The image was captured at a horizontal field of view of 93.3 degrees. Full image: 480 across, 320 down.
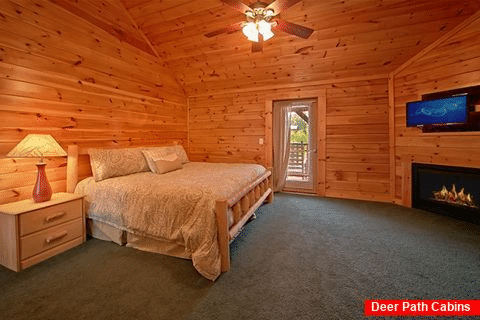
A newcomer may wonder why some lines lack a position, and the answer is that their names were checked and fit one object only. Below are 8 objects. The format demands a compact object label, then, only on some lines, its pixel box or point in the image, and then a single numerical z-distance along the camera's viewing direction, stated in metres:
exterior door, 4.50
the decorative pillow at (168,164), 3.04
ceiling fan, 2.00
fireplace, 2.87
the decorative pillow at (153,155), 3.09
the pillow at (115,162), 2.66
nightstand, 1.90
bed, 1.88
